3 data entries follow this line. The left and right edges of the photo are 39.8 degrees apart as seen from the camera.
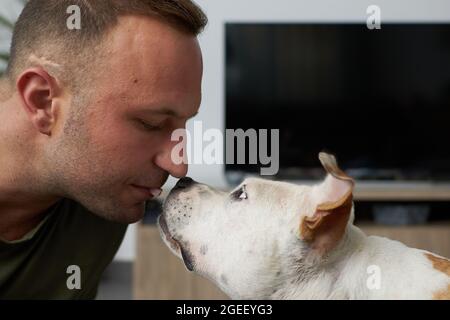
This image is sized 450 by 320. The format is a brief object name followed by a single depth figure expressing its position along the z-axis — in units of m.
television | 3.36
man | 1.12
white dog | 0.97
